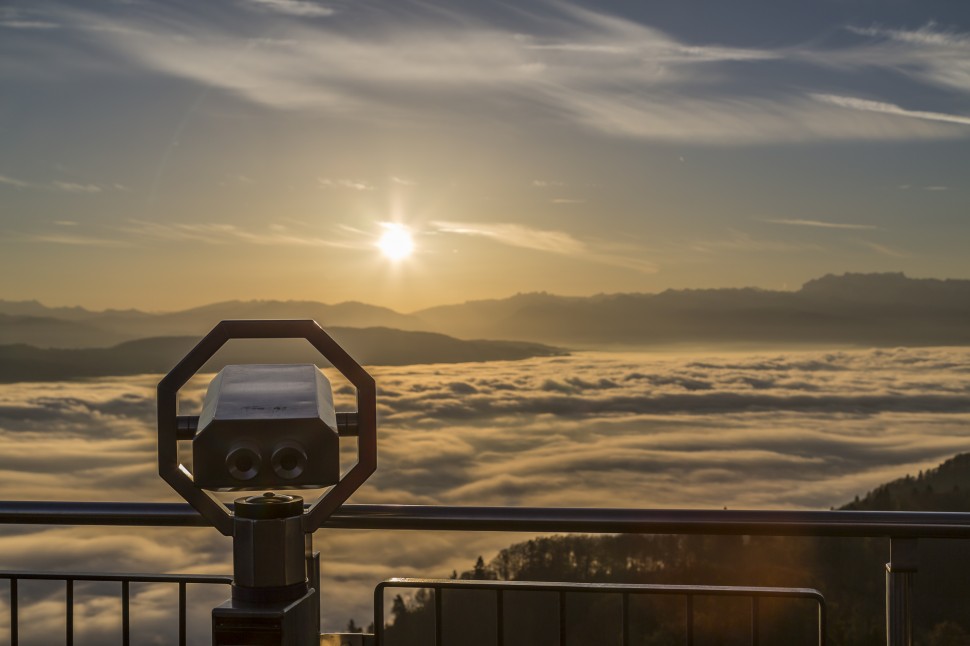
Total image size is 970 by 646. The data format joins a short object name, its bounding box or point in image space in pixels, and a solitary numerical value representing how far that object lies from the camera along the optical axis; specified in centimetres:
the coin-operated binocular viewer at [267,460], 174
